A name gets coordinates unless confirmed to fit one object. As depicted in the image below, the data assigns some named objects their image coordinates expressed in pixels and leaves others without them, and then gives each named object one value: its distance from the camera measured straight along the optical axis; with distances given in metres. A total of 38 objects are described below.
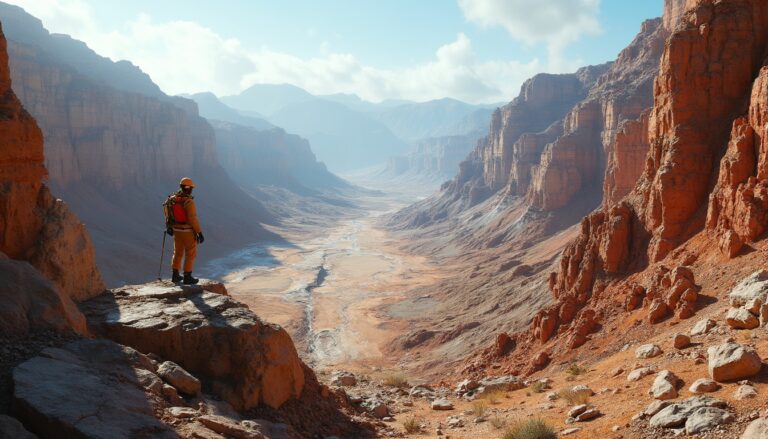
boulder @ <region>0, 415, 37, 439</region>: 4.62
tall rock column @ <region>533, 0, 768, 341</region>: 16.89
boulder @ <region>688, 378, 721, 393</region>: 7.49
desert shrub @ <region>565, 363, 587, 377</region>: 12.84
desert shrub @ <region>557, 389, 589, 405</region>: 9.52
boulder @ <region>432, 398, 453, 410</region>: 12.37
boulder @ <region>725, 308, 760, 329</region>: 9.38
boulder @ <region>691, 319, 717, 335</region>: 10.35
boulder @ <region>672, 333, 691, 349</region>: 10.16
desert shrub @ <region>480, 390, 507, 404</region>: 12.46
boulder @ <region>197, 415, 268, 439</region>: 6.18
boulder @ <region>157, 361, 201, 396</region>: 7.15
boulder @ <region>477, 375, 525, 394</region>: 13.80
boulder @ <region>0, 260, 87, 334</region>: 6.62
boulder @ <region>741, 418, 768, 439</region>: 5.58
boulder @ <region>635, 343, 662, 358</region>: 10.70
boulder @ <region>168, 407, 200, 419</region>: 6.14
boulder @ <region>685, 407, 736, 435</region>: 6.37
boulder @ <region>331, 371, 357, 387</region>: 15.44
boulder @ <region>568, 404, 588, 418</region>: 8.67
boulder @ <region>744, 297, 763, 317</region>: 9.45
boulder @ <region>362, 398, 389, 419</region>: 11.22
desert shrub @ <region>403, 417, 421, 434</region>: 9.91
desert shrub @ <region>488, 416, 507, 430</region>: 9.37
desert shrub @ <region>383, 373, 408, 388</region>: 16.19
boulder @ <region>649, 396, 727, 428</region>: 6.74
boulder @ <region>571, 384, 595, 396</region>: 9.81
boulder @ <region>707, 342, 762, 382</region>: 7.39
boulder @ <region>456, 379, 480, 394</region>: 14.75
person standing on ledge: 10.09
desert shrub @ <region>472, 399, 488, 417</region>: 10.84
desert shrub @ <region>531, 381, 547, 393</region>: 12.57
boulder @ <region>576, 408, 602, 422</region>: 8.43
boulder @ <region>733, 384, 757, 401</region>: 6.82
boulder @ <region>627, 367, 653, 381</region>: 9.61
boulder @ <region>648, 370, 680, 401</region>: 7.89
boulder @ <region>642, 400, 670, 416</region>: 7.32
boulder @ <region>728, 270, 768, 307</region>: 9.93
